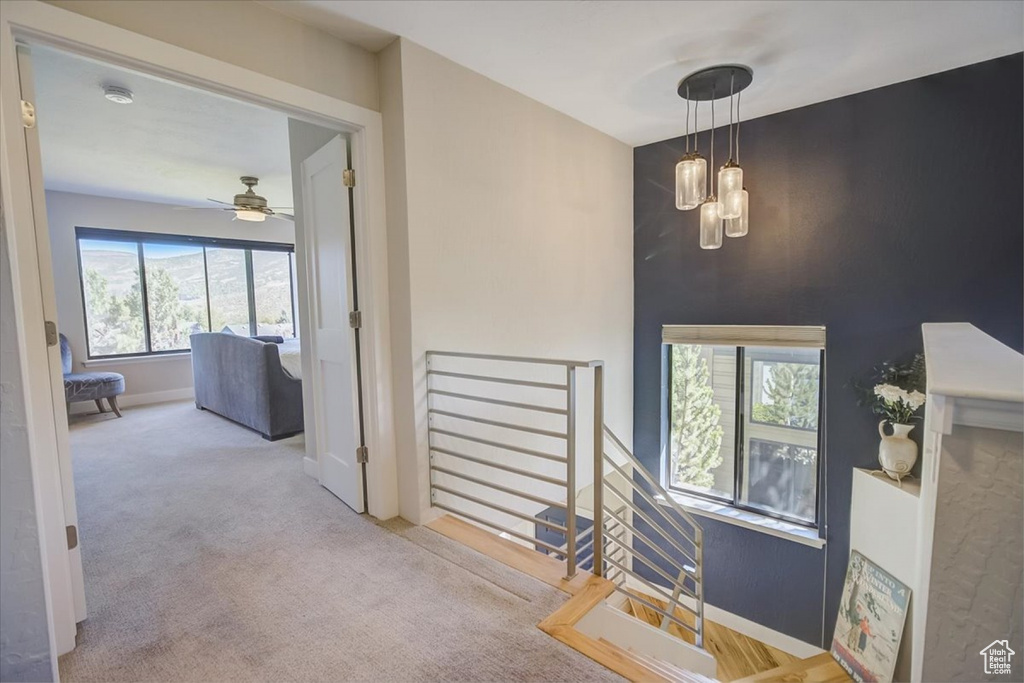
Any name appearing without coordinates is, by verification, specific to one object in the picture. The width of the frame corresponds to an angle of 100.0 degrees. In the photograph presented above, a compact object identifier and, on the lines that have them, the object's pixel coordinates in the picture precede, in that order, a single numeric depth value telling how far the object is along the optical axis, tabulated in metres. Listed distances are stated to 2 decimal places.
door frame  1.28
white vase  2.70
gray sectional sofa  3.71
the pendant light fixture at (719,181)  2.30
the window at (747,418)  3.30
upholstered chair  4.20
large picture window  5.04
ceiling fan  4.18
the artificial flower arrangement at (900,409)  2.70
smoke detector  2.45
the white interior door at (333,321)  2.30
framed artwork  2.56
